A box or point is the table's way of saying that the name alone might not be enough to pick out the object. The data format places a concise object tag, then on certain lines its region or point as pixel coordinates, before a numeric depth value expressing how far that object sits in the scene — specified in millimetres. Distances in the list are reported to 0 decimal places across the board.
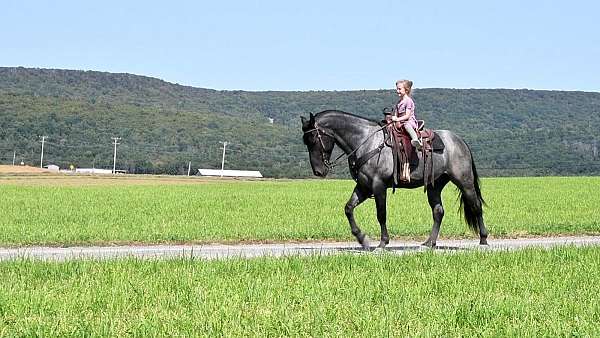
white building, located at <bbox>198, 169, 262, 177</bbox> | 132250
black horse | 15633
